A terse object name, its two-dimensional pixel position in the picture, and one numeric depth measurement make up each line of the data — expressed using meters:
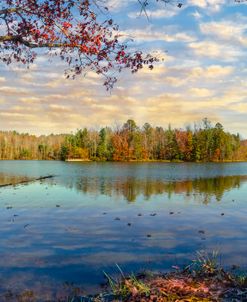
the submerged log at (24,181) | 38.31
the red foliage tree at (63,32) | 6.49
